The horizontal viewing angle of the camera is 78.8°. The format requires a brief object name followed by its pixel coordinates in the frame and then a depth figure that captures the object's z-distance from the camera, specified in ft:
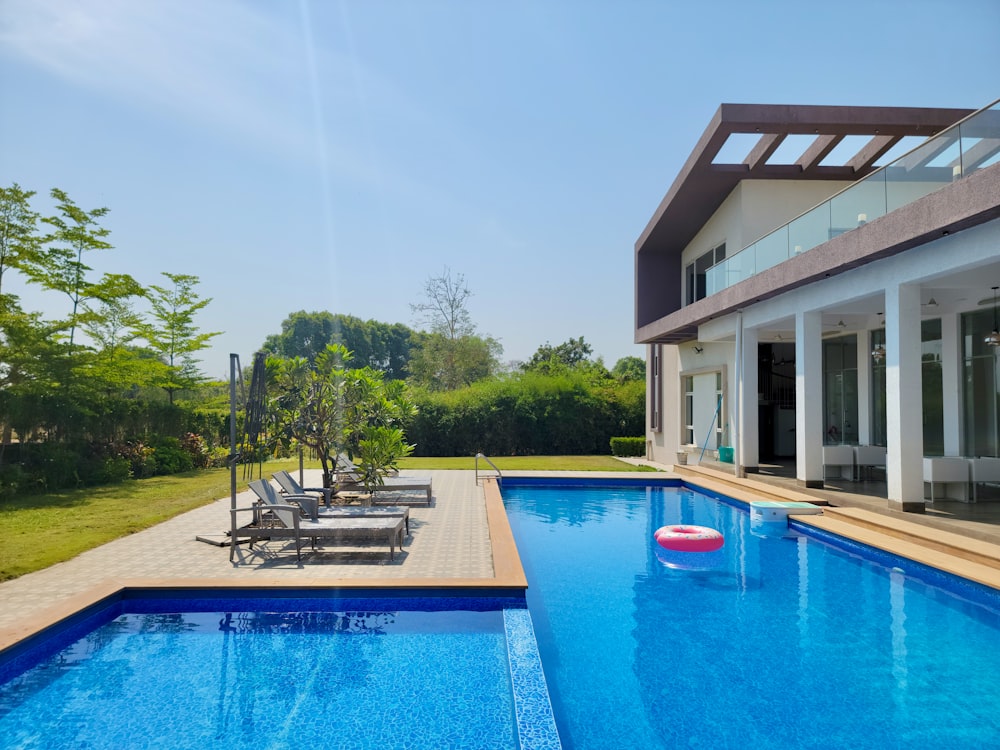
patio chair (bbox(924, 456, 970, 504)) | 30.32
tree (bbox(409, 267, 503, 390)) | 119.44
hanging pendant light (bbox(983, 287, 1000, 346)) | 27.66
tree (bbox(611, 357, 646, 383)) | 183.75
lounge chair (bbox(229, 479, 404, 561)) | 21.99
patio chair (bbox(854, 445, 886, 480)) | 40.27
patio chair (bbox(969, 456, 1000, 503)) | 30.42
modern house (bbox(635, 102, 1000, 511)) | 25.88
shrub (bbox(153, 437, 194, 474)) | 50.26
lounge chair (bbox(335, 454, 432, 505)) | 34.83
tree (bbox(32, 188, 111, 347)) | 49.47
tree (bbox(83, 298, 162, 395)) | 51.34
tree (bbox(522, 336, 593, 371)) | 184.24
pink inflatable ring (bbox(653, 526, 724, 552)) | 25.55
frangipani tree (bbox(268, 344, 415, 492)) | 29.66
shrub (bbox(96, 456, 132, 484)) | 43.32
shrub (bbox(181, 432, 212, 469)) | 56.54
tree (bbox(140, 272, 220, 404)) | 71.00
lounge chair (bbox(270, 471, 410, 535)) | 24.77
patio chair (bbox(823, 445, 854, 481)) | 40.34
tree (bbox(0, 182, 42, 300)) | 45.37
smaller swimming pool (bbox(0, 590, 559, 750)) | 11.82
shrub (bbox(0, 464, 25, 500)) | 36.11
